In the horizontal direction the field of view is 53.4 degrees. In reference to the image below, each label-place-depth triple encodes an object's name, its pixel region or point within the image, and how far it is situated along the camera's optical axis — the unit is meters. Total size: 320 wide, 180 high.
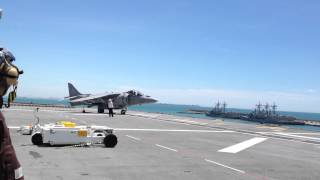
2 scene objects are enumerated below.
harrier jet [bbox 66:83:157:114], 35.27
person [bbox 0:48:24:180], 2.23
